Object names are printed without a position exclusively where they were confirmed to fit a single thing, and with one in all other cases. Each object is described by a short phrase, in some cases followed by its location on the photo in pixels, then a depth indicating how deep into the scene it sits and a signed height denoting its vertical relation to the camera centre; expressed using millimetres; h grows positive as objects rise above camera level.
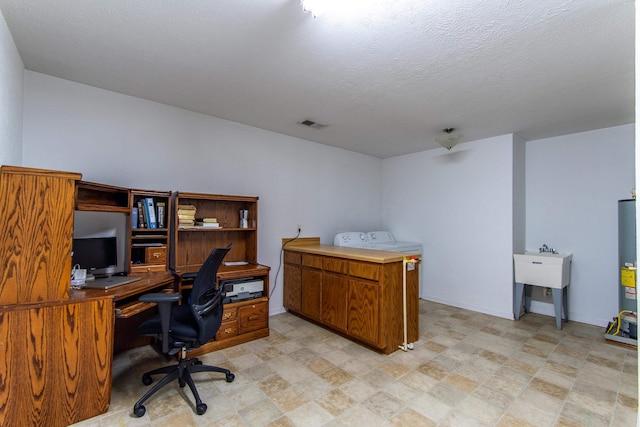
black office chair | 1864 -764
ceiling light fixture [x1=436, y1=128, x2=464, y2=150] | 3424 +930
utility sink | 3422 -642
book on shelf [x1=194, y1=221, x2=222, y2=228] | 3023 -80
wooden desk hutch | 1626 -599
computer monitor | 2307 -319
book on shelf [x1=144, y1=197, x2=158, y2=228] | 2680 +52
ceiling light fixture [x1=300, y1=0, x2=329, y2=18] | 1475 +1097
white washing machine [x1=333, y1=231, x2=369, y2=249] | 4215 -348
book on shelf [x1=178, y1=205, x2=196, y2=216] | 2877 +78
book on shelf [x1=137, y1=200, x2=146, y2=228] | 2652 +5
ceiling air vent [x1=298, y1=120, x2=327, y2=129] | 3458 +1147
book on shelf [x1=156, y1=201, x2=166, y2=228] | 2750 +24
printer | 2916 -756
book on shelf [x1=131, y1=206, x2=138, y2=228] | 2583 -5
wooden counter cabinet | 2701 -812
